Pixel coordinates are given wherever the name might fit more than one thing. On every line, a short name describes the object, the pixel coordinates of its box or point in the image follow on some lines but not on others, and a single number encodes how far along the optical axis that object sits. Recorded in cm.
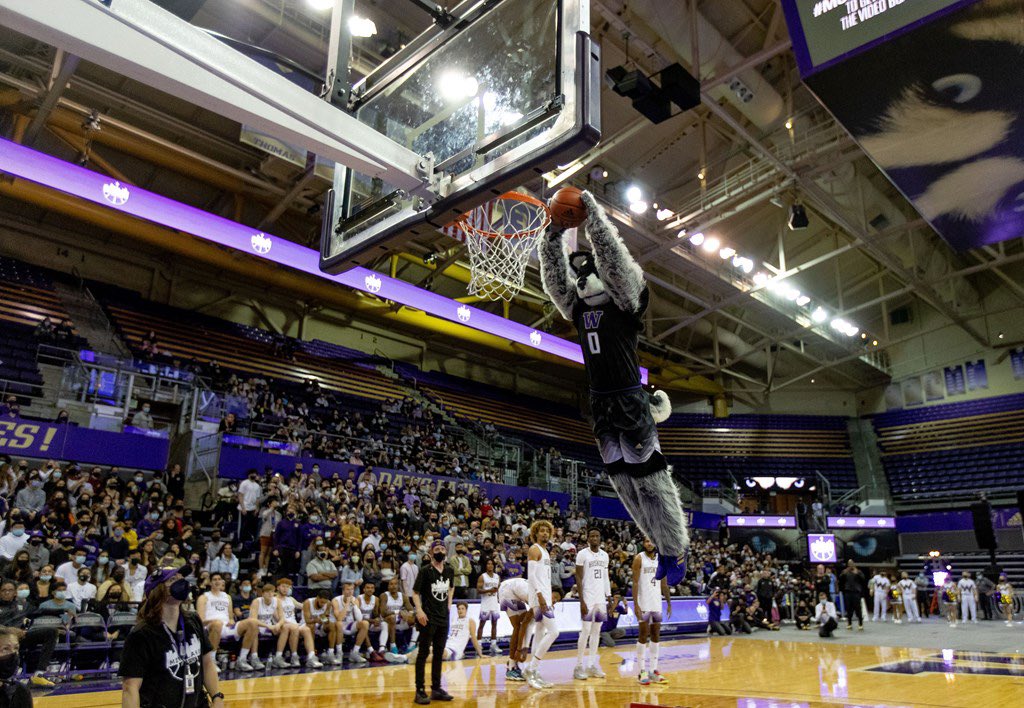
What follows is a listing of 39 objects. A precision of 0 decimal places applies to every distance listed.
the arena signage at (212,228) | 1119
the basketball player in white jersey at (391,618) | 1067
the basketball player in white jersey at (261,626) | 929
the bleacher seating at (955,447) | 2545
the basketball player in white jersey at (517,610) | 886
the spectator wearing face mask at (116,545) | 1014
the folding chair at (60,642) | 802
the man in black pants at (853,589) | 1722
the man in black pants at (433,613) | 719
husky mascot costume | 274
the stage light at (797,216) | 1800
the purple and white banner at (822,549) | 2259
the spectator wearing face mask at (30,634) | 754
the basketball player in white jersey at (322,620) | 1007
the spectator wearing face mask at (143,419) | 1401
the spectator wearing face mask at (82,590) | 902
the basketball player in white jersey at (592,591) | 912
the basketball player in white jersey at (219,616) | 888
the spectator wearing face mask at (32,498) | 1060
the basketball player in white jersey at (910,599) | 2070
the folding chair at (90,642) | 849
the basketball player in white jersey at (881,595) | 2102
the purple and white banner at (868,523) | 2405
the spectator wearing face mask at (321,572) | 1094
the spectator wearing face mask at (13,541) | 926
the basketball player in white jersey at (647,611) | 895
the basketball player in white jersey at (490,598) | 1127
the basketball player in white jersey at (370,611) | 1059
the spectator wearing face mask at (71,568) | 924
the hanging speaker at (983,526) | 1947
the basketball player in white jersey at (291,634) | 962
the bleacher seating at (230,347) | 1828
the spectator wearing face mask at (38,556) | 931
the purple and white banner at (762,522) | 2458
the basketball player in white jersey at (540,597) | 842
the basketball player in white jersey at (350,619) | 1032
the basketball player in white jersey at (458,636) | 1097
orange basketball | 267
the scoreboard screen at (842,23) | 570
